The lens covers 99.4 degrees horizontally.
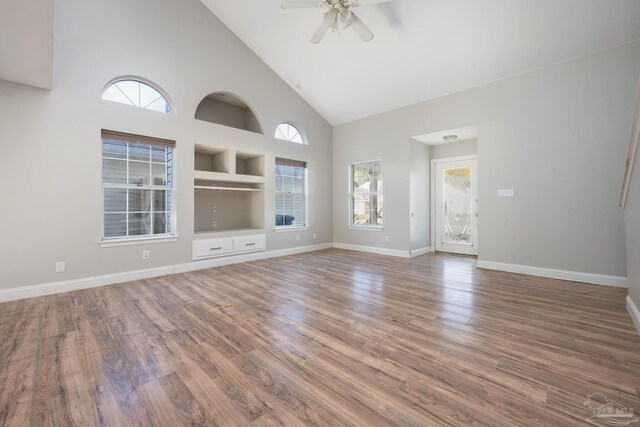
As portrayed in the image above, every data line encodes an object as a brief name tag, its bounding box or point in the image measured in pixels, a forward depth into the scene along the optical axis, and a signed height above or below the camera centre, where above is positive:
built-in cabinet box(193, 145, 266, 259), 4.97 +0.22
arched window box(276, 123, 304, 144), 6.15 +1.88
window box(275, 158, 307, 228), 6.18 +0.49
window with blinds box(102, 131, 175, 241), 4.01 +0.43
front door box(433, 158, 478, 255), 5.96 +0.16
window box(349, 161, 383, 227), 6.44 +0.48
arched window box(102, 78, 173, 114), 4.00 +1.85
